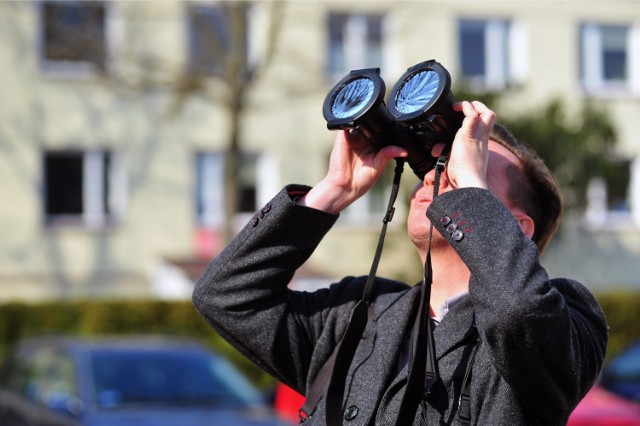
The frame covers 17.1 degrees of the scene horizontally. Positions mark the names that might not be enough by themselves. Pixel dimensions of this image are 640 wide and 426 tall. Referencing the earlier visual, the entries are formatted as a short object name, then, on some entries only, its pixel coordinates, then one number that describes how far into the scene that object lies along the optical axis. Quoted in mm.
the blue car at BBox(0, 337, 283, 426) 13026
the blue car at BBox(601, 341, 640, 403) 14260
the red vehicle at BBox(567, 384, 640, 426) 12964
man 4236
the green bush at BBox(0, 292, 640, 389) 30288
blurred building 37023
